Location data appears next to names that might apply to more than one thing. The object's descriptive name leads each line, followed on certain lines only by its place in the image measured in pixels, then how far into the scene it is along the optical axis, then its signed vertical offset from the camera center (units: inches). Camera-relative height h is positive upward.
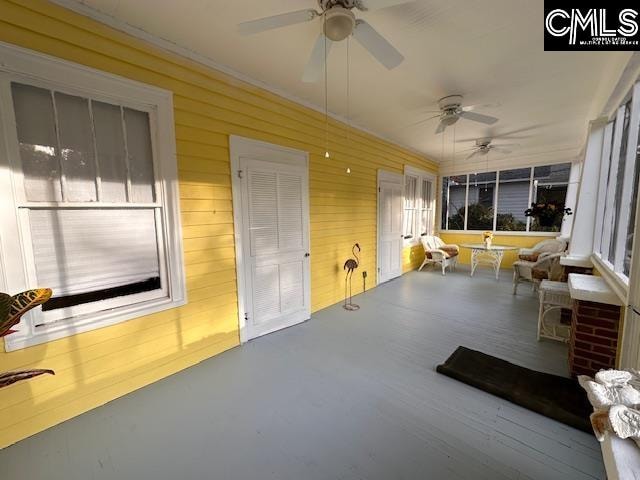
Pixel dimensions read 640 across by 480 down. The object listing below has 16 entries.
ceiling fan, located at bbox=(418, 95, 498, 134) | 123.0 +47.9
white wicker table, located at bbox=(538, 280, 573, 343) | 108.8 -40.1
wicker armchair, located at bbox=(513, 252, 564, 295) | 153.3 -37.2
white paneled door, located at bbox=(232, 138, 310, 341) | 111.6 -10.6
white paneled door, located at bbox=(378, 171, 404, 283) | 193.8 -9.9
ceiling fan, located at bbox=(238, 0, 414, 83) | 60.7 +44.6
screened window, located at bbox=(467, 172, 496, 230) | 267.7 +10.0
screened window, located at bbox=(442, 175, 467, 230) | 283.0 +10.3
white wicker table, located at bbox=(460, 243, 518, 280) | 217.0 -36.1
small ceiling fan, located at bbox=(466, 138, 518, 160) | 197.3 +49.6
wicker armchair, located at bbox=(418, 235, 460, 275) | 234.9 -37.5
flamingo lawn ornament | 155.4 -39.8
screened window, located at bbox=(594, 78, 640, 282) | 82.1 +7.3
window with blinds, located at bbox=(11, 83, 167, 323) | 68.6 +4.7
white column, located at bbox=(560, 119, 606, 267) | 120.9 +3.4
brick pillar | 80.2 -40.1
